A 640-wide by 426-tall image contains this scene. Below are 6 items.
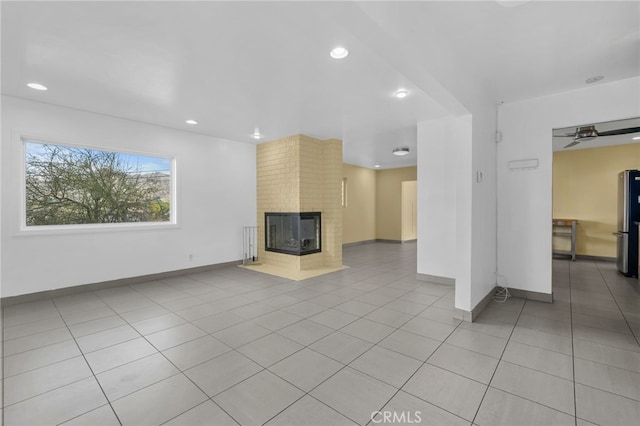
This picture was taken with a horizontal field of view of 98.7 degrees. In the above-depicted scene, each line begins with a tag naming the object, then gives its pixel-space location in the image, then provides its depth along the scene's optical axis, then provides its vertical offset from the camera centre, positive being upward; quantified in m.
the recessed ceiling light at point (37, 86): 3.25 +1.51
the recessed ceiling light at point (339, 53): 2.46 +1.45
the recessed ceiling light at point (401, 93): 3.35 +1.47
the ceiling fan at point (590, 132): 3.60 +1.10
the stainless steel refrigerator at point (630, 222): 4.73 -0.19
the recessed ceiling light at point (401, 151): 6.51 +1.45
